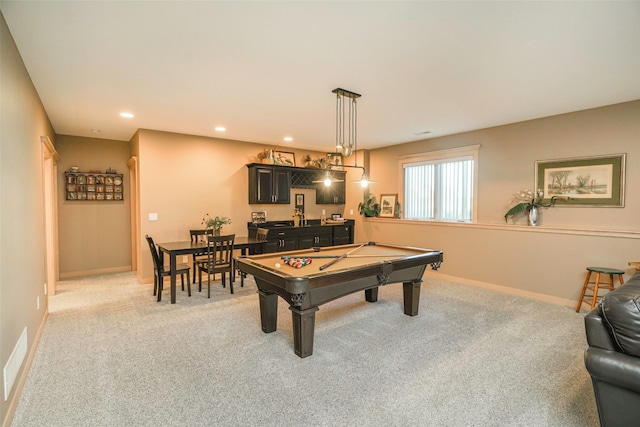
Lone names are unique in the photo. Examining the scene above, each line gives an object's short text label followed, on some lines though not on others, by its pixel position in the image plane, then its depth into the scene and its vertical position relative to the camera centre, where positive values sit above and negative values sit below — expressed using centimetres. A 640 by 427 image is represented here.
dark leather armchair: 163 -80
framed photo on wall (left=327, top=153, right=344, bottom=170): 709 +109
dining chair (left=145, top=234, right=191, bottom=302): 448 -92
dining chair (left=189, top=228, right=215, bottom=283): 545 -53
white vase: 470 -14
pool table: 275 -66
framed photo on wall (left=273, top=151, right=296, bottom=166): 665 +107
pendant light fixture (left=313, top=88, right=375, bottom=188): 364 +131
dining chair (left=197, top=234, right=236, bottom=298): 461 -84
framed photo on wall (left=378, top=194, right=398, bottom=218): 684 +4
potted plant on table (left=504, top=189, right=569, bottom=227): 470 +5
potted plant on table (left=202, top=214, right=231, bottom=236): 527 -29
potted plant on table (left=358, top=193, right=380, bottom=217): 713 +2
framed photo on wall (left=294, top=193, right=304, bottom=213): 723 +11
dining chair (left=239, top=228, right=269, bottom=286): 559 -50
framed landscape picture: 407 +38
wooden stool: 377 -97
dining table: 436 -61
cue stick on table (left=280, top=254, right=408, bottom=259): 366 -58
